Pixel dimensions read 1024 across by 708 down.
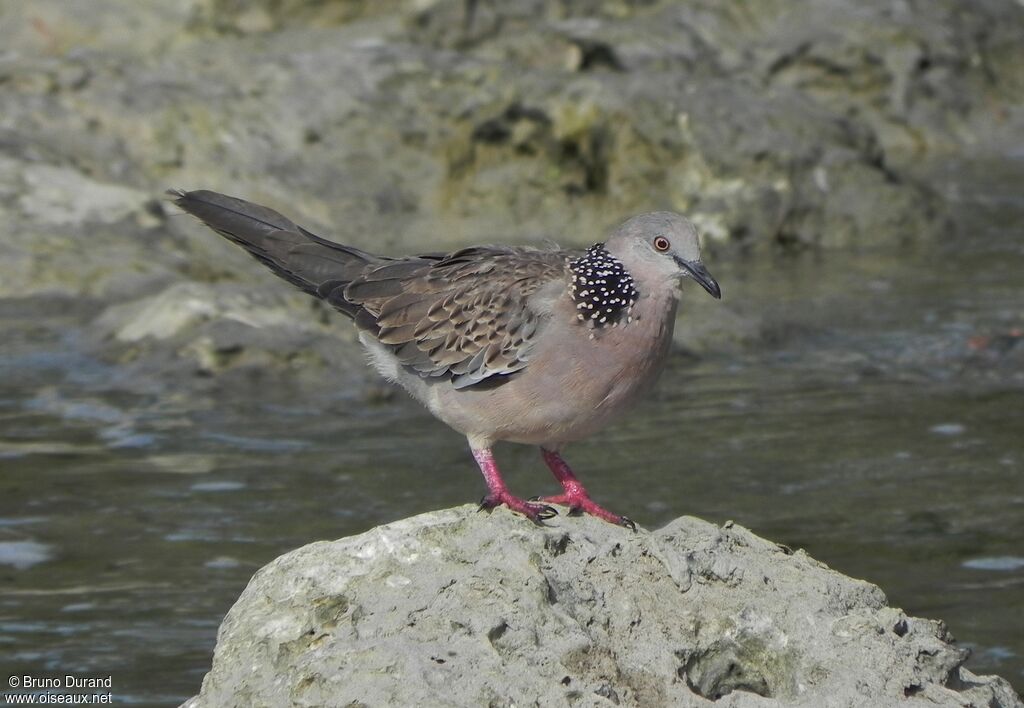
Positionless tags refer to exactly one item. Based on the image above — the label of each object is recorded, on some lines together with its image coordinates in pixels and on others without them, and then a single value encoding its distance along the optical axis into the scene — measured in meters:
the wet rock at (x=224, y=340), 21.75
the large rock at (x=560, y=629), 9.11
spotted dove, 11.84
